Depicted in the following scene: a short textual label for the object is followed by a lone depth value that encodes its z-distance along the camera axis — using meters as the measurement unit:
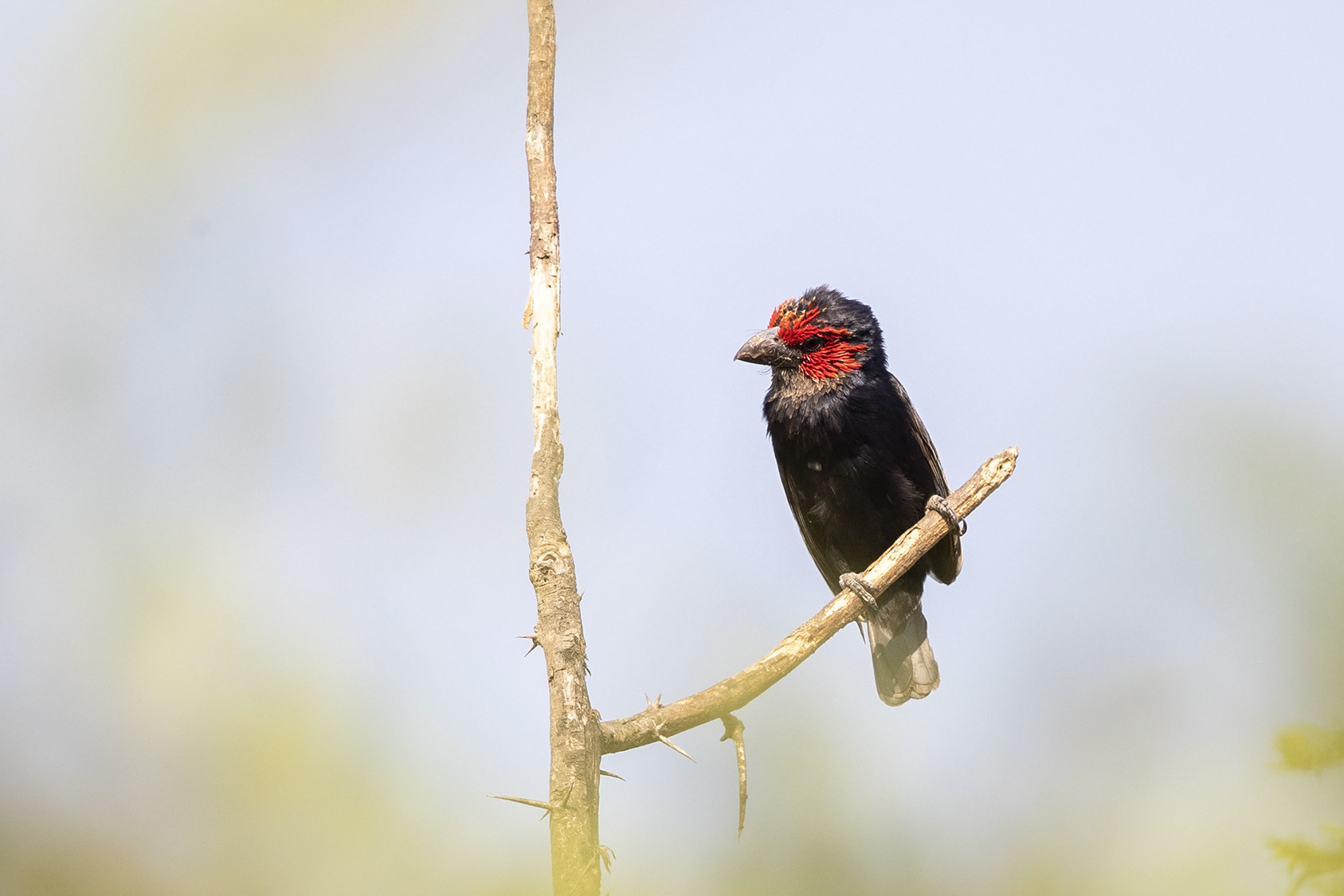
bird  10.69
